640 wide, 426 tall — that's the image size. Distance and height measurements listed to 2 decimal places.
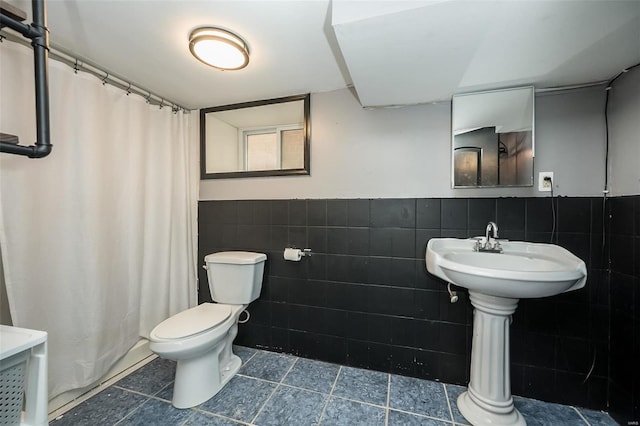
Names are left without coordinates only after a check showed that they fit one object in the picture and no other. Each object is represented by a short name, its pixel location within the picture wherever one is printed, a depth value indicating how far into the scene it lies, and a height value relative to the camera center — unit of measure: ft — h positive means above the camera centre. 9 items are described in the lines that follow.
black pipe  2.84 +1.58
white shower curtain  3.91 -0.22
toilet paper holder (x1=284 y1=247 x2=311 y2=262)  5.85 -1.06
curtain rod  4.02 +2.74
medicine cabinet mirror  4.67 +1.41
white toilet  4.33 -2.25
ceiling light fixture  3.91 +2.72
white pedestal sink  3.34 -1.17
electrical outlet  4.63 +0.54
